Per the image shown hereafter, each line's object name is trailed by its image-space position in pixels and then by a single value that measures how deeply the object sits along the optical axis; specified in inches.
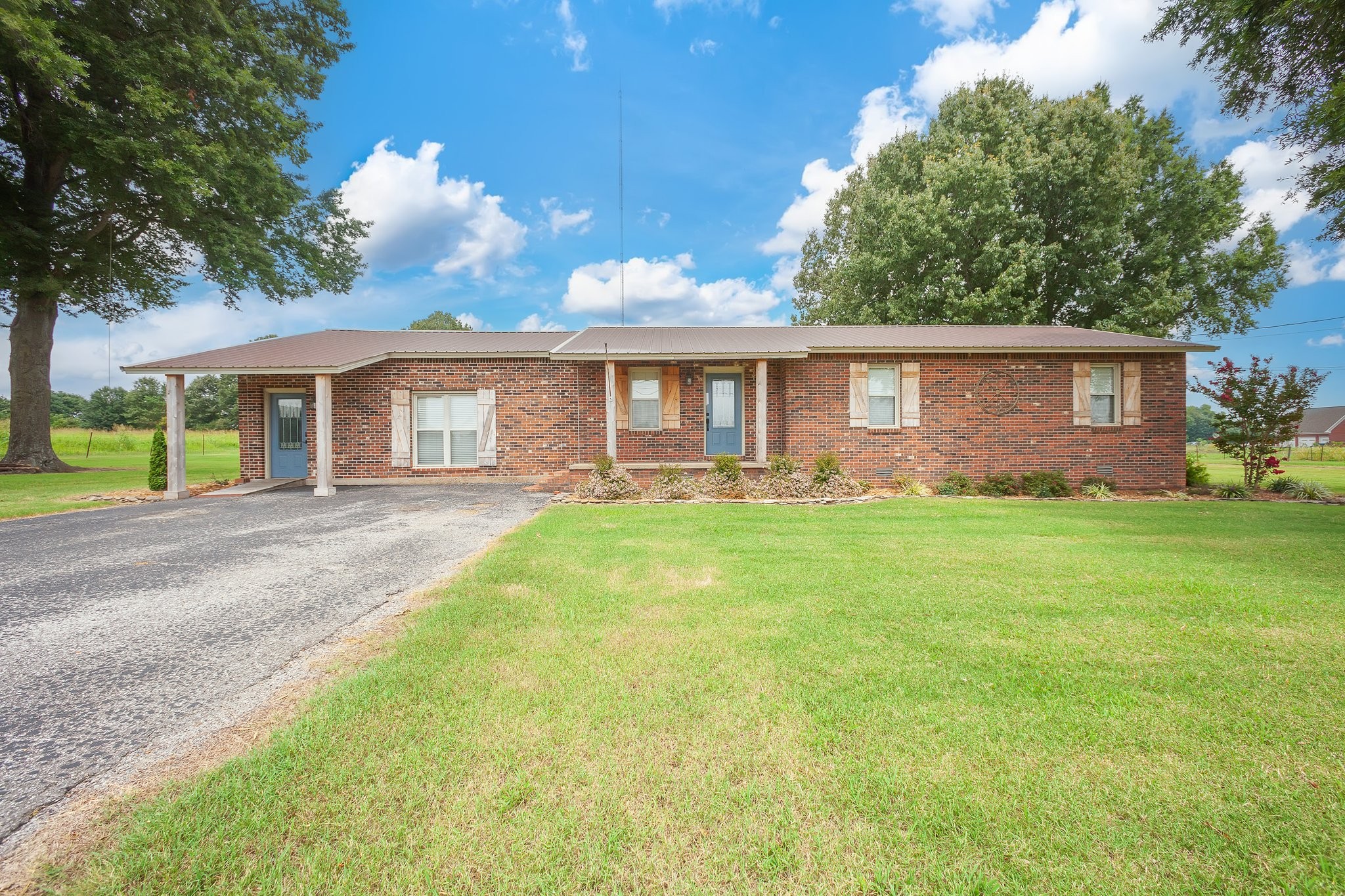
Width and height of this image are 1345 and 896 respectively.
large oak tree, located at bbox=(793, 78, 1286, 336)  691.4
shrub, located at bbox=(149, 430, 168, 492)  450.3
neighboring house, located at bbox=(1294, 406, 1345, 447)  2053.4
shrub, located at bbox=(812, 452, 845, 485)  392.5
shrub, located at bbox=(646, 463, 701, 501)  386.6
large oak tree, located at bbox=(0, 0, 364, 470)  492.4
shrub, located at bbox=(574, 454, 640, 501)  381.7
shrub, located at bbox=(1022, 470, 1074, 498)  427.8
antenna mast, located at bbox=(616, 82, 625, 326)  478.6
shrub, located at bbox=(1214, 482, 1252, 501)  414.9
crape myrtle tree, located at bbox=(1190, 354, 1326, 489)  425.1
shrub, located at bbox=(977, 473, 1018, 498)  432.5
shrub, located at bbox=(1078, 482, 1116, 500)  417.4
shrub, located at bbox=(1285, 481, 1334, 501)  399.5
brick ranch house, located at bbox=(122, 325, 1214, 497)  465.7
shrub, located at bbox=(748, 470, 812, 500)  382.9
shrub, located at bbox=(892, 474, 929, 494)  432.5
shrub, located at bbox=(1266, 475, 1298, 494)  418.9
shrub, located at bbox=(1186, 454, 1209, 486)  473.7
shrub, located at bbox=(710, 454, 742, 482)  399.2
